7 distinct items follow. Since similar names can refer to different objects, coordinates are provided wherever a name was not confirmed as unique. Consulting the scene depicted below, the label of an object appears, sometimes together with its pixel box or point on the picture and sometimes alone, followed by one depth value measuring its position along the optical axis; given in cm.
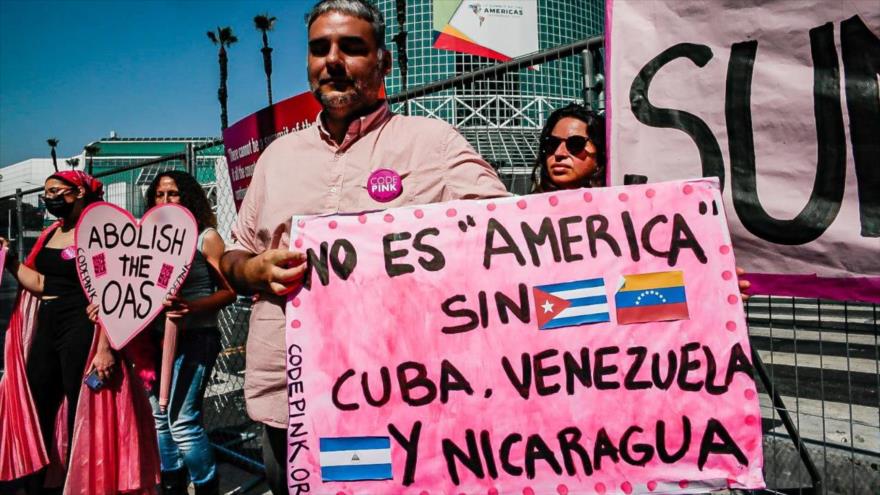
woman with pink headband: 333
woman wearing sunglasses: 253
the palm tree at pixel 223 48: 4525
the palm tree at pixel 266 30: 4522
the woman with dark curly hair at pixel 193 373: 317
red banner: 369
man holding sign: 168
